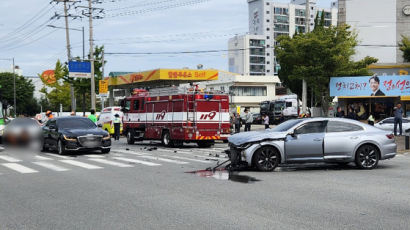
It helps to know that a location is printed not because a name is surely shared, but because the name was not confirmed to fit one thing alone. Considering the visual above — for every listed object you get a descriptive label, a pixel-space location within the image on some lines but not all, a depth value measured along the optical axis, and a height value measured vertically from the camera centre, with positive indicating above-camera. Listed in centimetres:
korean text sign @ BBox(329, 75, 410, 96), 3528 +168
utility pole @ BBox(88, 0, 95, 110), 3834 +310
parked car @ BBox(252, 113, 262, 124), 5888 -87
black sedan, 1903 -93
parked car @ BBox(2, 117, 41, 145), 2144 -85
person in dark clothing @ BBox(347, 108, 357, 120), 2611 -24
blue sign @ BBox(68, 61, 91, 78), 4159 +343
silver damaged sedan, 1348 -90
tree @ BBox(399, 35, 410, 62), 4352 +518
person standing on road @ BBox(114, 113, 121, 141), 3034 -90
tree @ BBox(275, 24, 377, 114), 3158 +347
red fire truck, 2230 -25
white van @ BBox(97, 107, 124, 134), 3312 -44
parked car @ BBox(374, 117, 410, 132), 3133 -84
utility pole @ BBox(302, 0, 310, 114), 2938 +181
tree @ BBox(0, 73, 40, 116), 9333 +341
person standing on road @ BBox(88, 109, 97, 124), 2805 -23
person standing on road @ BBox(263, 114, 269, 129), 3369 -69
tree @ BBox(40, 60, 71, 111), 7194 +249
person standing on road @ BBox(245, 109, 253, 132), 3120 -52
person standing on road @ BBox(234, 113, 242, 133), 3250 -66
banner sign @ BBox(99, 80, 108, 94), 3881 +180
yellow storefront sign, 4462 +317
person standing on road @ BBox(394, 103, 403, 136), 2717 -31
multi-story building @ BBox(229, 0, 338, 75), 13650 +2259
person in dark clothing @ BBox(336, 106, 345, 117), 2680 -9
